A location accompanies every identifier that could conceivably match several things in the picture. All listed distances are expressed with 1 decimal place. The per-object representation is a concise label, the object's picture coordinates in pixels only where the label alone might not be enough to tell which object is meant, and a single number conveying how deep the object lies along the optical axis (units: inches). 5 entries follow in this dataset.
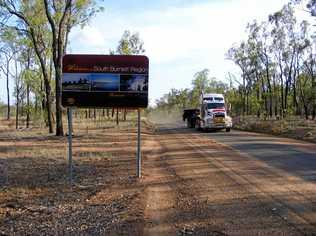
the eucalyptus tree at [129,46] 1514.3
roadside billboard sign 366.2
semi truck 1237.3
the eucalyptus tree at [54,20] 895.6
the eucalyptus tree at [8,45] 1009.8
